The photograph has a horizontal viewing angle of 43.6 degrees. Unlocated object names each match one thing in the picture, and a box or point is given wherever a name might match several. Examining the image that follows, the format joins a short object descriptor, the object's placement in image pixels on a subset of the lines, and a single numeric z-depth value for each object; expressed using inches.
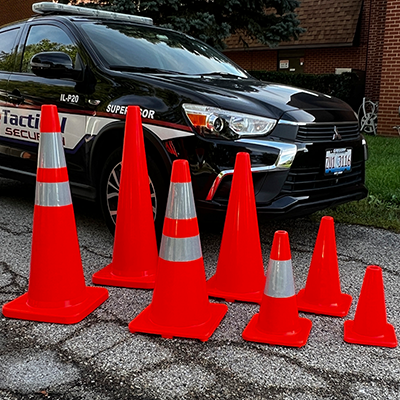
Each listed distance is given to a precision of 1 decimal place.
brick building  710.5
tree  424.5
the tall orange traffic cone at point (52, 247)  105.6
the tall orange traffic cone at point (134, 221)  124.6
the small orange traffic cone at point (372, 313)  98.5
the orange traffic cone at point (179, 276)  100.0
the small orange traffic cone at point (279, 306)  97.5
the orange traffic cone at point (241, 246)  116.8
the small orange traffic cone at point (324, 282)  110.4
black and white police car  133.1
